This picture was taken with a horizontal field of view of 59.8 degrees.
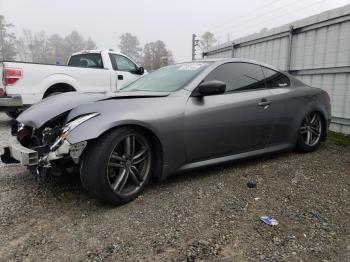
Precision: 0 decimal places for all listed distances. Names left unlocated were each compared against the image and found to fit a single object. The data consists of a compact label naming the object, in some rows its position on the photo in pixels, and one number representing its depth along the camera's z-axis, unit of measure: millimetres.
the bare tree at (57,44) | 60972
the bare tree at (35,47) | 65438
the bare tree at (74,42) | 68588
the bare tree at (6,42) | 54375
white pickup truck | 6207
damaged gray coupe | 2559
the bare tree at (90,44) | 68575
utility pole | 15288
